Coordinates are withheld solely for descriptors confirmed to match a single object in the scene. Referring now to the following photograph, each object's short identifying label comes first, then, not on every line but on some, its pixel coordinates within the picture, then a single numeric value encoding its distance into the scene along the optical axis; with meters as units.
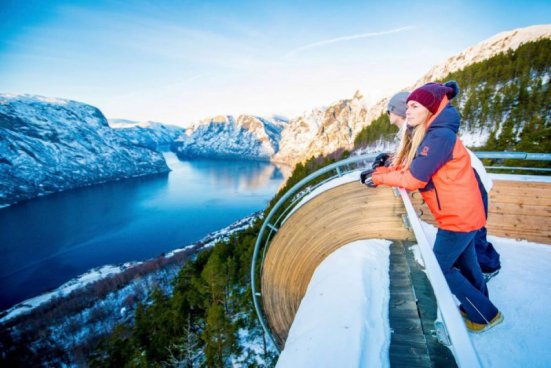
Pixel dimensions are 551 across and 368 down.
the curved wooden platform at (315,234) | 4.28
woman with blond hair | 1.96
